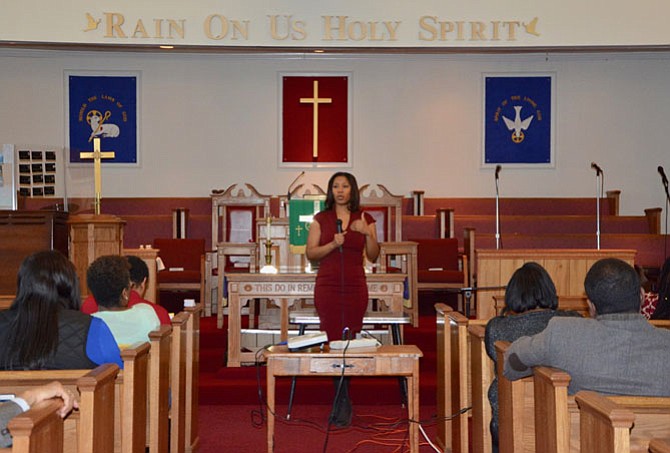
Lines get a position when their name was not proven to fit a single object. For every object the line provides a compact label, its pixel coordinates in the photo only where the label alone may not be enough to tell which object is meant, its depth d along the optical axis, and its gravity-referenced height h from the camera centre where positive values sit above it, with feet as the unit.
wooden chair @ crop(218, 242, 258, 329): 28.04 -1.48
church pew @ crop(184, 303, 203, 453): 16.48 -3.35
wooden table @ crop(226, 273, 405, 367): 22.77 -2.22
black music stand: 20.88 -2.82
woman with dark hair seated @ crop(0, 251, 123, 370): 10.71 -1.46
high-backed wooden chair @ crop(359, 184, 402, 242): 34.30 -0.31
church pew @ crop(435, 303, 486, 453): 15.34 -3.08
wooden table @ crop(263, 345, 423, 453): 14.56 -2.56
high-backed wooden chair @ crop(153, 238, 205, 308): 30.85 -1.76
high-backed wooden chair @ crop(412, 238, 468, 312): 31.14 -1.81
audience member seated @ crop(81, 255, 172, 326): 15.49 -1.62
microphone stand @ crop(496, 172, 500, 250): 29.41 -0.97
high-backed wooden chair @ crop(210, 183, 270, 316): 35.91 -0.41
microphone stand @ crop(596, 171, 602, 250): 39.69 +0.90
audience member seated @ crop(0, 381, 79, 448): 7.90 -1.81
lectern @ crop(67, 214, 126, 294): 22.24 -0.85
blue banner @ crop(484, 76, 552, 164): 40.19 +3.71
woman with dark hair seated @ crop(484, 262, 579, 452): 12.74 -1.50
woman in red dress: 17.51 -1.09
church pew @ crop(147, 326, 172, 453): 13.46 -2.85
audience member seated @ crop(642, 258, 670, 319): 15.72 -1.59
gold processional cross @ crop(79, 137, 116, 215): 24.38 +1.28
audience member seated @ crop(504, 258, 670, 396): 9.67 -1.52
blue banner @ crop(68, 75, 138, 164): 39.42 +4.02
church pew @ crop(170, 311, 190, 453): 15.19 -3.08
